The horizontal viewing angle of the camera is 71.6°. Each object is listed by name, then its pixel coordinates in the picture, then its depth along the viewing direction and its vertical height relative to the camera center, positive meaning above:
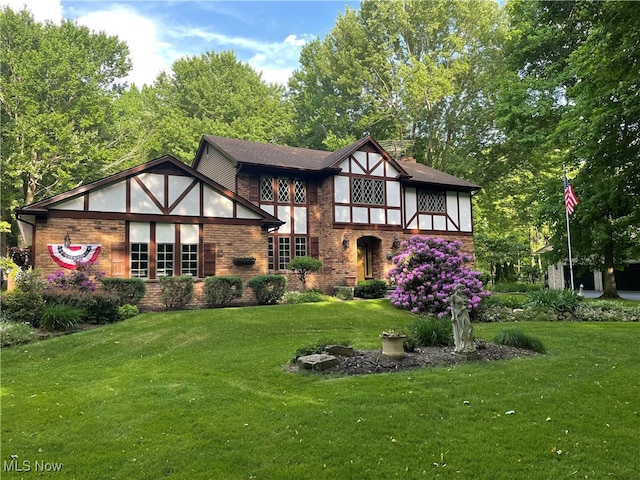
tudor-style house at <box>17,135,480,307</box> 14.55 +1.99
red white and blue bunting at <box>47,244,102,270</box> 13.86 +0.46
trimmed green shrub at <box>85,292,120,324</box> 11.83 -1.09
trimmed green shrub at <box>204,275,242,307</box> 14.31 -0.79
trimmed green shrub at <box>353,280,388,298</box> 17.44 -1.06
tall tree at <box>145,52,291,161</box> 33.59 +13.56
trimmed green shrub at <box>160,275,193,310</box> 13.84 -0.79
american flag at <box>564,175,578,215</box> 17.44 +2.29
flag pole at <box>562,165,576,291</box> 18.54 +0.88
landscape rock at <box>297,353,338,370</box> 6.91 -1.55
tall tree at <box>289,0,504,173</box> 30.61 +13.25
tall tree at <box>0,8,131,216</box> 25.42 +9.80
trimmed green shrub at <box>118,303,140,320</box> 12.41 -1.25
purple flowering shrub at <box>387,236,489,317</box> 13.85 -0.51
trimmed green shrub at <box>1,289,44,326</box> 10.96 -0.93
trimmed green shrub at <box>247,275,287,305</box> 14.74 -0.78
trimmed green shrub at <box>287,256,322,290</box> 17.30 -0.06
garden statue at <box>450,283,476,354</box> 7.54 -1.13
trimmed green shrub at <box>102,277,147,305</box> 13.26 -0.63
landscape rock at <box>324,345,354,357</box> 7.62 -1.51
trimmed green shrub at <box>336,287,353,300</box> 17.47 -1.21
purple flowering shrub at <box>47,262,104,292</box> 12.51 -0.30
